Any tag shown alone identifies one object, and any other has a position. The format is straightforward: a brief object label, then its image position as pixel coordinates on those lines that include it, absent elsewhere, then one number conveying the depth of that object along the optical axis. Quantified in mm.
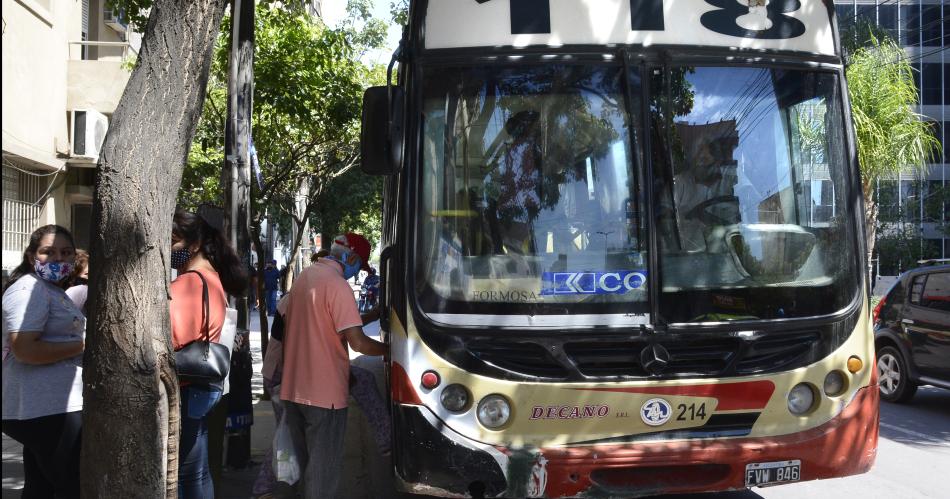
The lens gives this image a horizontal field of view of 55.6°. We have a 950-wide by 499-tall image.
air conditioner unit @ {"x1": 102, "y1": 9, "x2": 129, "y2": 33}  17828
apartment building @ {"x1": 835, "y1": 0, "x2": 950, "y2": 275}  39812
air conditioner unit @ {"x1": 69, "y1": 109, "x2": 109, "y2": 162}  14750
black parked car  9438
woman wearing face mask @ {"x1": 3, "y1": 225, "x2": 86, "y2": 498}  4371
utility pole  6469
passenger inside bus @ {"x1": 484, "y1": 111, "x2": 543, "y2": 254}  4691
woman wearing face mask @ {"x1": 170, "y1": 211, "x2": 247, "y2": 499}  4316
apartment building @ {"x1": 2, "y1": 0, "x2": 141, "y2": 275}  13000
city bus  4551
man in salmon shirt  5176
